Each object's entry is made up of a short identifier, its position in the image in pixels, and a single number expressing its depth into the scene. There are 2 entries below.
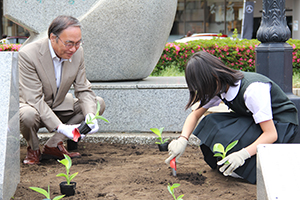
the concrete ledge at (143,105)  3.40
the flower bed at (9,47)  6.51
